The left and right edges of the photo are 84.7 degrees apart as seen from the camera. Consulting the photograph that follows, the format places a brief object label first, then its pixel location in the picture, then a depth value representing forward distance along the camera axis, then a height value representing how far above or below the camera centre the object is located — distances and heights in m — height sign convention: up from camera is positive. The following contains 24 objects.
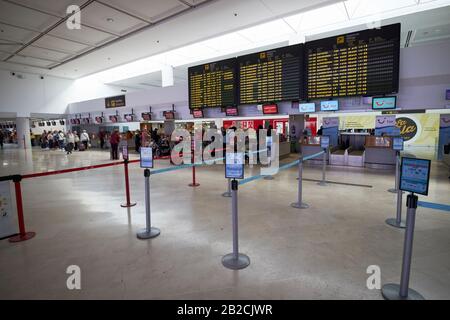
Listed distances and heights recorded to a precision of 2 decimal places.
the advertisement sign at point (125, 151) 5.13 -0.38
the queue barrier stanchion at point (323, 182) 6.29 -1.33
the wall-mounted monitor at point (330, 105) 7.25 +0.74
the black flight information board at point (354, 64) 6.29 +1.80
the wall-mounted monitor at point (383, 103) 6.55 +0.72
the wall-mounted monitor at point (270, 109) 8.31 +0.76
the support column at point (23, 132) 17.59 +0.19
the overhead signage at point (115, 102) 14.64 +1.91
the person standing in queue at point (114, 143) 11.74 -0.45
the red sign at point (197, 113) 10.08 +0.79
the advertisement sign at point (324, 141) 6.91 -0.30
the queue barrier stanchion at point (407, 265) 2.07 -1.15
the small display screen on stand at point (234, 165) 3.00 -0.41
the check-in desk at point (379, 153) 8.14 -0.79
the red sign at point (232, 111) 9.07 +0.76
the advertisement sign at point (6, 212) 3.34 -1.05
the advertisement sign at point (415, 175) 2.23 -0.43
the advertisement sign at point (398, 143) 5.98 -0.33
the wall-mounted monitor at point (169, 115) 11.65 +0.83
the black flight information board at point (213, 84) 8.86 +1.79
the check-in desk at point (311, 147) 9.31 -0.62
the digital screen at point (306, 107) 7.65 +0.74
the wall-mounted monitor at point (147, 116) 13.12 +0.90
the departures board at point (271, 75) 7.62 +1.81
